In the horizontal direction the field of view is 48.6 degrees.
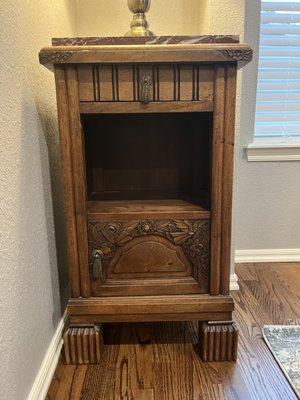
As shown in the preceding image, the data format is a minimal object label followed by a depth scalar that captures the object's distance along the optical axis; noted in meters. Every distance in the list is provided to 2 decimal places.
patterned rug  1.05
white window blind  1.75
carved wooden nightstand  0.93
